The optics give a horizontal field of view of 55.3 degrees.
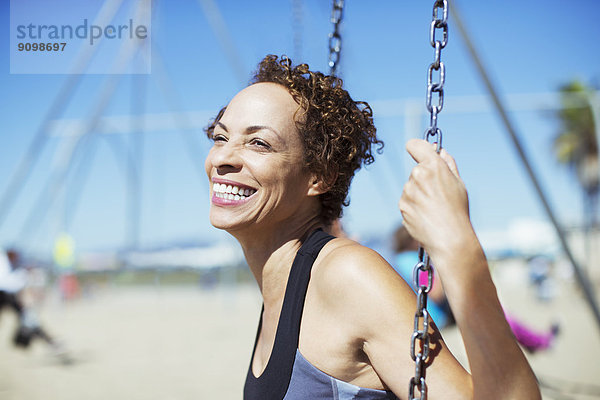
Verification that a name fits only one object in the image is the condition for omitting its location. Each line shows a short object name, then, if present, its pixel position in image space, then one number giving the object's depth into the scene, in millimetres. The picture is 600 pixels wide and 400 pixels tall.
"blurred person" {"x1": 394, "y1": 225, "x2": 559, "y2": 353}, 4660
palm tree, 31844
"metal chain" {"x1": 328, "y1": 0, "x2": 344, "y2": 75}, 2788
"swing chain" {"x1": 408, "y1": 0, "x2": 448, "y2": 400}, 1293
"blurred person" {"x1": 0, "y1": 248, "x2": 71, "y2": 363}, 7969
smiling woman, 1140
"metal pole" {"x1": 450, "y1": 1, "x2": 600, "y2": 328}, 4184
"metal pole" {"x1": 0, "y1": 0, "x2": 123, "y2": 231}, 6320
